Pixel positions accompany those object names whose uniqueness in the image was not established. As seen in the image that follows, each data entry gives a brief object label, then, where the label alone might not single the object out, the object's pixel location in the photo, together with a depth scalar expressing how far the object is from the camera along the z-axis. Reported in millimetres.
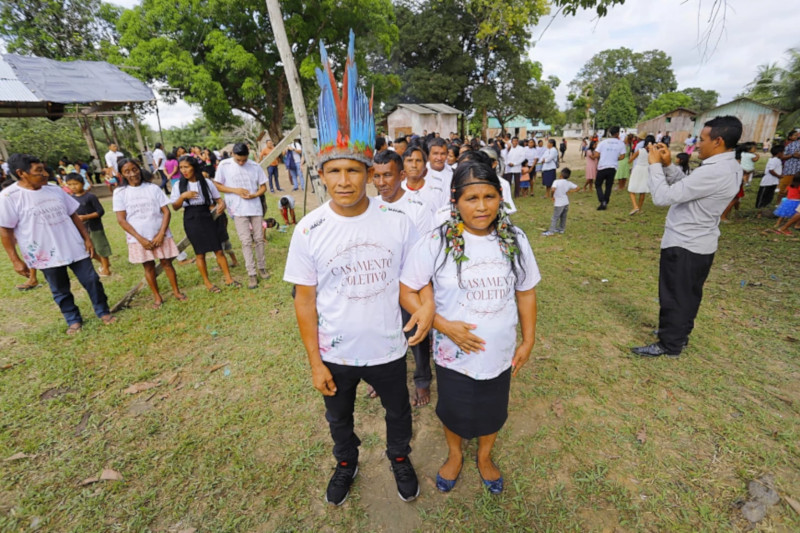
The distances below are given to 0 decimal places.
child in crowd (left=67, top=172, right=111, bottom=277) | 5957
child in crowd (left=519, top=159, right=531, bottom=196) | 11250
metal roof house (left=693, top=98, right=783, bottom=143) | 25188
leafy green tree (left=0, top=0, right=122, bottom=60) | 22625
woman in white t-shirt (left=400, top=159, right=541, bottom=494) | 1938
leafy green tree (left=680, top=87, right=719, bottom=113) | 63378
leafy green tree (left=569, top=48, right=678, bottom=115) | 65375
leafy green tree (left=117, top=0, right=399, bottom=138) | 16781
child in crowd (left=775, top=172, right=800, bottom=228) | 7035
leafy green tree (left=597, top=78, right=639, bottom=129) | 54497
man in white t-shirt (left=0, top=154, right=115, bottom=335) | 4000
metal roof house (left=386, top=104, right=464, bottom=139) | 28938
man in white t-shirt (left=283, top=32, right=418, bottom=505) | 1866
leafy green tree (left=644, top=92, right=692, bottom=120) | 56250
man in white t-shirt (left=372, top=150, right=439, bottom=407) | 3027
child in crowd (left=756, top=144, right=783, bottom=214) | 8133
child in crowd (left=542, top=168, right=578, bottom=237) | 7430
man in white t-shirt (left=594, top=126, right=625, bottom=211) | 9133
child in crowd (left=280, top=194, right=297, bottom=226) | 8406
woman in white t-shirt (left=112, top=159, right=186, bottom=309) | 4570
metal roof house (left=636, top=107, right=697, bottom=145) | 33812
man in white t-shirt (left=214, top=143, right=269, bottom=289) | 5367
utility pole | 5094
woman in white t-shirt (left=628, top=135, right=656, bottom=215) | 8867
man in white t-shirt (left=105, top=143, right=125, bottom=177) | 13656
